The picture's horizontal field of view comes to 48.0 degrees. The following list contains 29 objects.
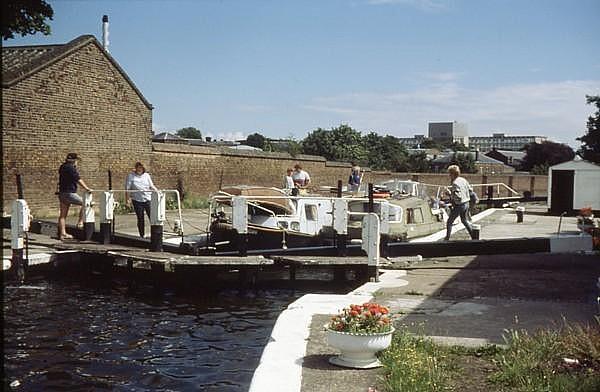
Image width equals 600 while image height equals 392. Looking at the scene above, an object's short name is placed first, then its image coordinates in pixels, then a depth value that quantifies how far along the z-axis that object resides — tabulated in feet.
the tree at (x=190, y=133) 493.03
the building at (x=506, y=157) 387.55
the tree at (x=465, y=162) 247.50
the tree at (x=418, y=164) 237.29
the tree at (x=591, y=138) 160.82
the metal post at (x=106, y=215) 52.11
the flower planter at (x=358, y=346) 20.02
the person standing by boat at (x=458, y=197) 50.96
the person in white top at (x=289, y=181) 66.18
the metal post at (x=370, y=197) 46.45
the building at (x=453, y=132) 629.92
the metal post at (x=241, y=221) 46.91
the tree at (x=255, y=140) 468.75
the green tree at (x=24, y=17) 70.18
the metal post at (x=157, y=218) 47.21
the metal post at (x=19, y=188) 50.98
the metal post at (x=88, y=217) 52.80
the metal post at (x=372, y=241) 40.83
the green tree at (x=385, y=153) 238.70
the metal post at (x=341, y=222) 47.55
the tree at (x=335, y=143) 247.70
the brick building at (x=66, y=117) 73.20
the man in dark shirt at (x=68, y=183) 50.42
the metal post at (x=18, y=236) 45.70
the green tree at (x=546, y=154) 303.89
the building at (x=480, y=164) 284.41
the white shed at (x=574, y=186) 102.68
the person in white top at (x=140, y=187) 51.83
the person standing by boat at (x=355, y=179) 71.05
